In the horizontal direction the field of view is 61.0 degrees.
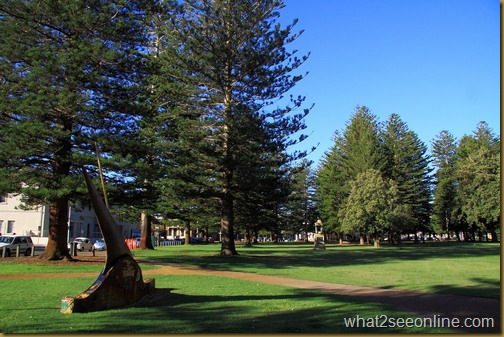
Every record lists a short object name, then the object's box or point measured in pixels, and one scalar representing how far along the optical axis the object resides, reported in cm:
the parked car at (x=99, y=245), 4306
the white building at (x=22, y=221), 5378
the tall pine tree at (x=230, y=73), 2708
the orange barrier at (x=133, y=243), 4189
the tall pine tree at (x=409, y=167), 6956
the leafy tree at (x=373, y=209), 5062
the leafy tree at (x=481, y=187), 5934
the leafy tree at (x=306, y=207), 7950
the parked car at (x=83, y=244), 4080
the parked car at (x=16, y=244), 2724
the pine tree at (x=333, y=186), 7038
